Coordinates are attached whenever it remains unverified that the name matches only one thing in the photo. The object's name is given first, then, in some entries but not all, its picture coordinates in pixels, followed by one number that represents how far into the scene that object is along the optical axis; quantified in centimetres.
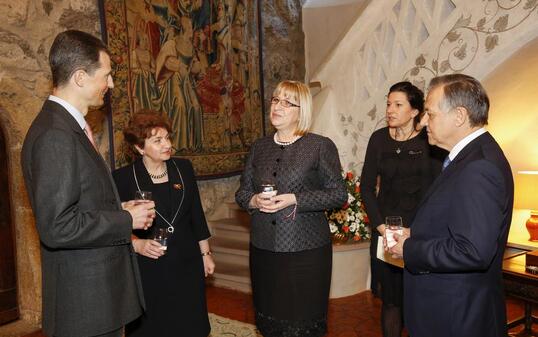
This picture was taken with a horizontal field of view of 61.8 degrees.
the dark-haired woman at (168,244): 250
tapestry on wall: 469
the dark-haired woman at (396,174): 286
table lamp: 417
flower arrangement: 479
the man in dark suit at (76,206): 161
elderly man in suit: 161
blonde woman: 248
